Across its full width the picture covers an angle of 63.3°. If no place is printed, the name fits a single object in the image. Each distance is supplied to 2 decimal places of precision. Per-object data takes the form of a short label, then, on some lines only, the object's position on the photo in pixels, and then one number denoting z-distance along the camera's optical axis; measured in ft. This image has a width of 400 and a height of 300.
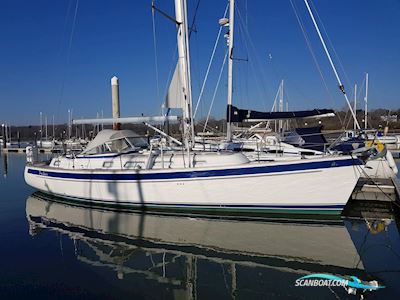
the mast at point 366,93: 111.10
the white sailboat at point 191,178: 29.94
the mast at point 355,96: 109.24
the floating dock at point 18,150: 135.31
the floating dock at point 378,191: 37.25
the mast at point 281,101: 100.98
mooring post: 43.60
